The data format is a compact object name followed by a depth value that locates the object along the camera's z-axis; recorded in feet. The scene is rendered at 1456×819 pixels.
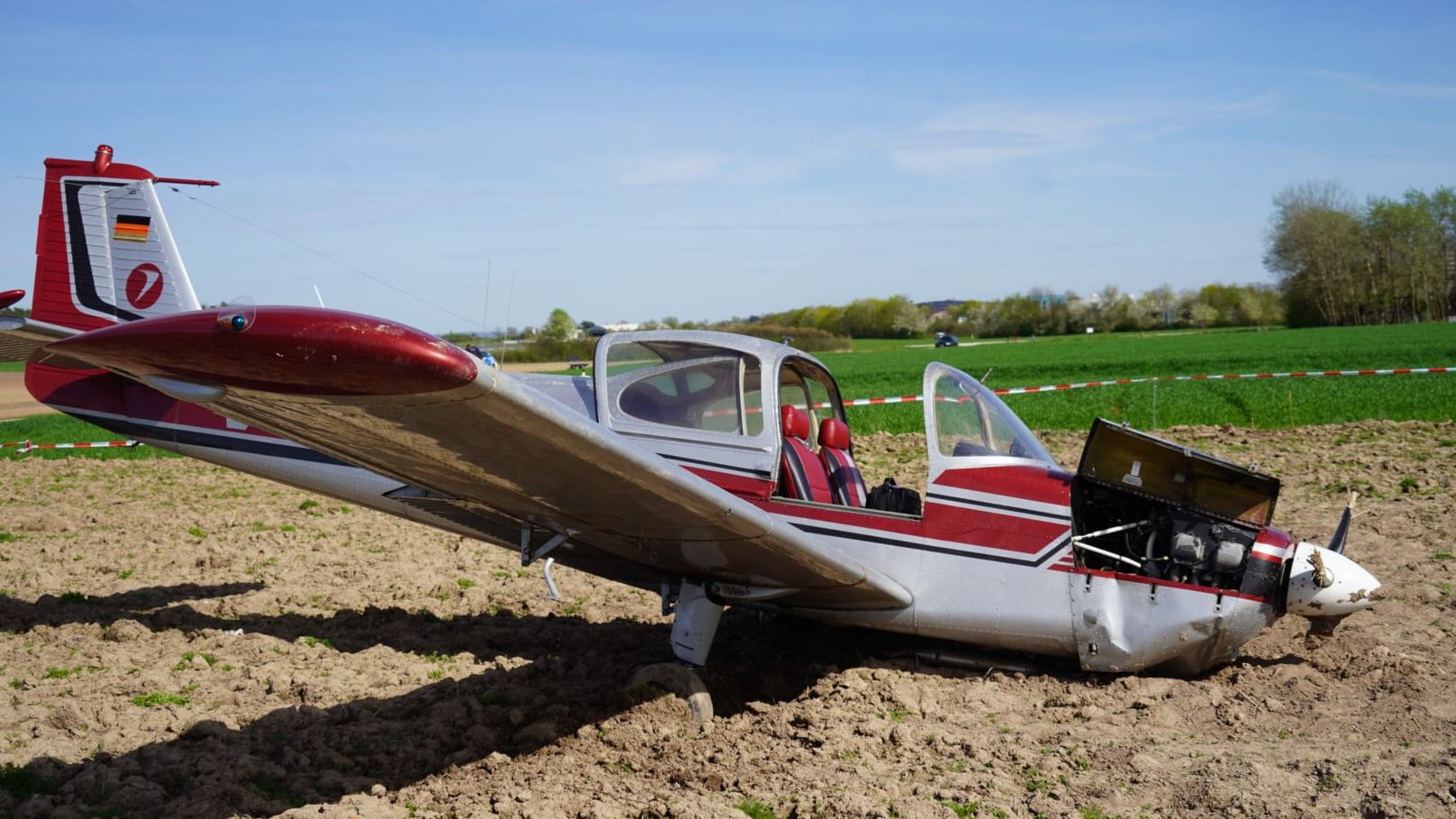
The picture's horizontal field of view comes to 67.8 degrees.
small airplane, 15.97
